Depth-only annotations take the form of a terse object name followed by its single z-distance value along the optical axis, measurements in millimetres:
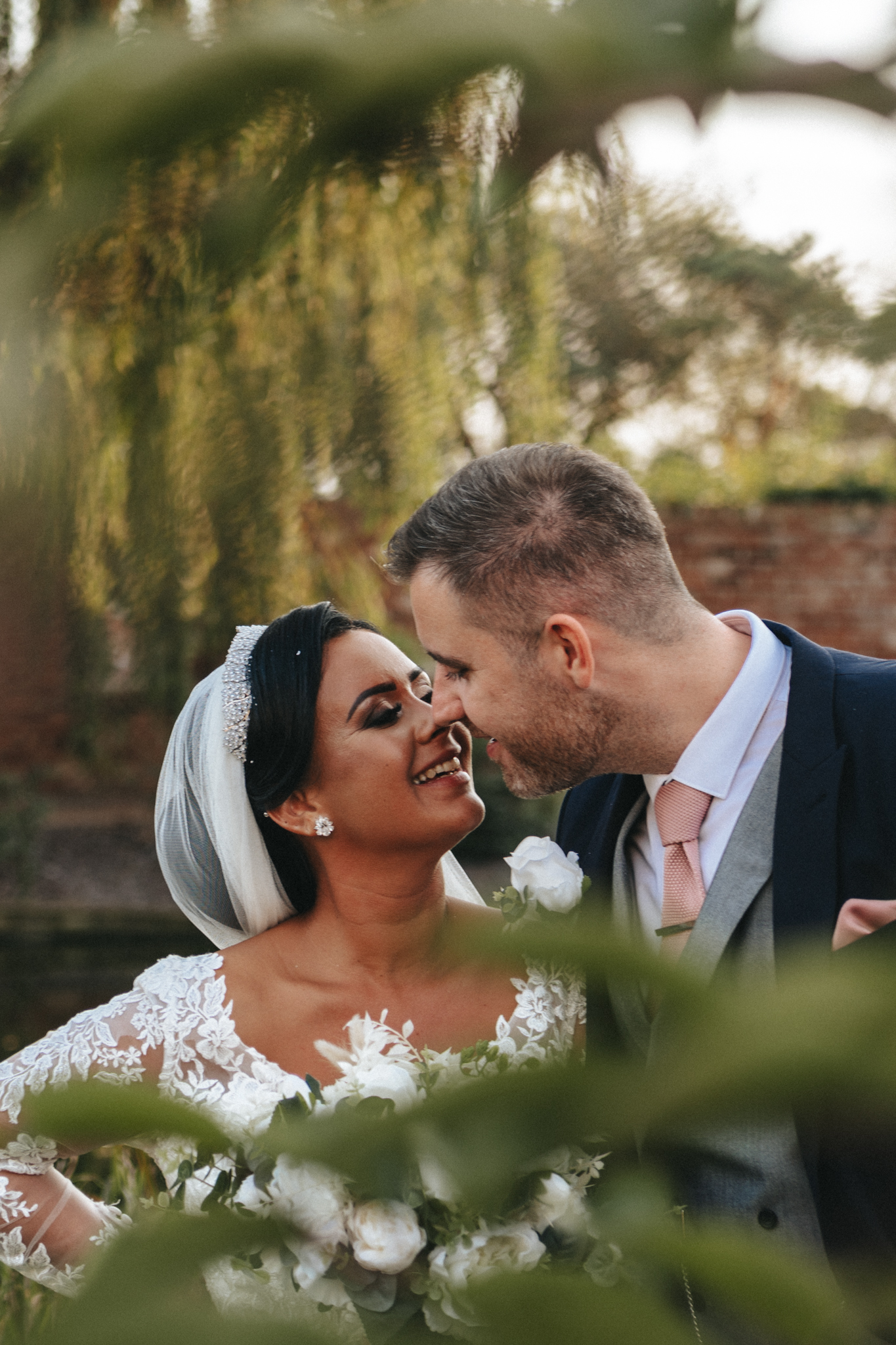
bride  1741
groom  1561
